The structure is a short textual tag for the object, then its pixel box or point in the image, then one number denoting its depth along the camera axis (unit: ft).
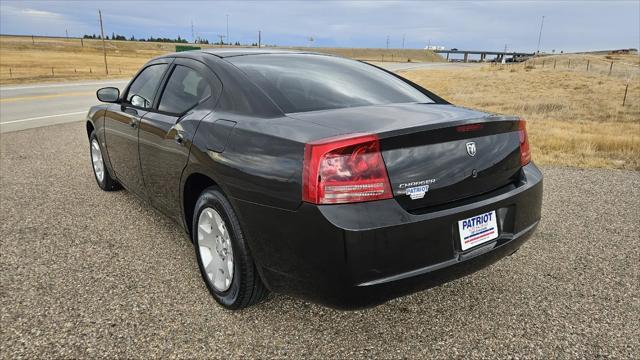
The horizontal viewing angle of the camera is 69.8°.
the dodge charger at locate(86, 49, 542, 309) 6.59
